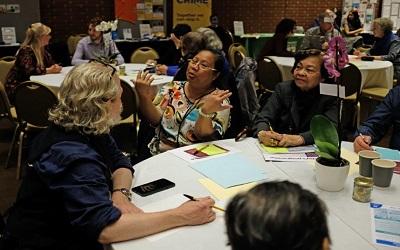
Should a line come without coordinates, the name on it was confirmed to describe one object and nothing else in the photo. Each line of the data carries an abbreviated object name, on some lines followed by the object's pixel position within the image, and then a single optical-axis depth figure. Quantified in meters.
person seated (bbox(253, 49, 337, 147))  2.59
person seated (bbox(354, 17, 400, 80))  6.43
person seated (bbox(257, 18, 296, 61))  6.38
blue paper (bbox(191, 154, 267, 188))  1.82
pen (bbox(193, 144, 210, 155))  2.15
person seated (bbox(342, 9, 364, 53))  9.52
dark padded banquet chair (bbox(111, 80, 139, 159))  3.81
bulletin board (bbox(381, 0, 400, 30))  10.34
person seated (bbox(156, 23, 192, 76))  4.66
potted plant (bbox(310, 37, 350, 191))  1.72
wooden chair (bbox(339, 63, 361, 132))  4.74
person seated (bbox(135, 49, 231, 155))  2.51
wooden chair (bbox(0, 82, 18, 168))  3.92
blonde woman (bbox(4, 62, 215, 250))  1.39
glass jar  1.64
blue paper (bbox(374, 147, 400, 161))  2.10
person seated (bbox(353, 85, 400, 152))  2.59
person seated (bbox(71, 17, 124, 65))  5.62
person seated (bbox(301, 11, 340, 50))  6.30
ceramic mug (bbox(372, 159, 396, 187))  1.76
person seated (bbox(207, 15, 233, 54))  7.97
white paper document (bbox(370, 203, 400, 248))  1.39
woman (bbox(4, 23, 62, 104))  4.58
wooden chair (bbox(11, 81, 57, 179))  3.56
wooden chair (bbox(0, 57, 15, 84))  5.02
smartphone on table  1.70
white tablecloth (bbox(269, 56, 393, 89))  5.26
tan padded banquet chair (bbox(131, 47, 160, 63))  6.11
